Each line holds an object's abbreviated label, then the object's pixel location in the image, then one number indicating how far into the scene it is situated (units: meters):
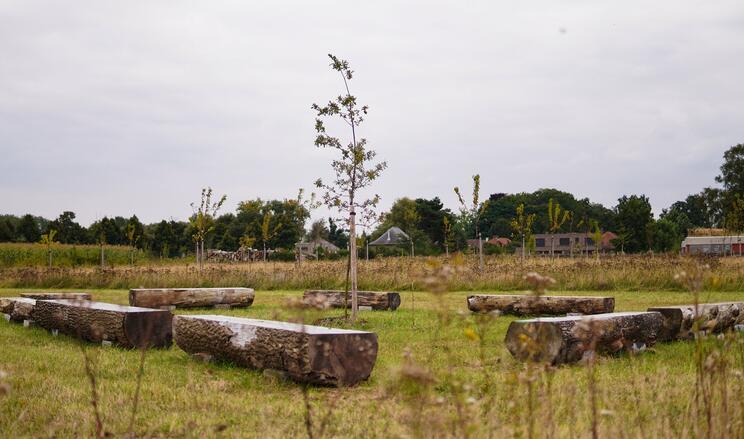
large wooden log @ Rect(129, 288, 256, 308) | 13.52
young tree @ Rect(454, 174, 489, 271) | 19.36
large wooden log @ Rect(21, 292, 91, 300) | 12.66
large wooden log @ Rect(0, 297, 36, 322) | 10.56
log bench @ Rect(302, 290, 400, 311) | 13.41
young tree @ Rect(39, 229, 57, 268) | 27.84
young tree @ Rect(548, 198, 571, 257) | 27.76
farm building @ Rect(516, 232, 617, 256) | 86.21
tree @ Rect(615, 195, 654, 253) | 50.50
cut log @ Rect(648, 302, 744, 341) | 8.39
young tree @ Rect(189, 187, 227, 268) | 27.47
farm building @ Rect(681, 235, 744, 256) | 50.41
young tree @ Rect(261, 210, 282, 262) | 29.42
